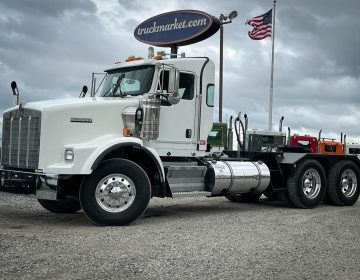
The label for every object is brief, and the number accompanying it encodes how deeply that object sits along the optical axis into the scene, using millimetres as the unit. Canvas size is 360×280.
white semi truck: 8859
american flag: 28594
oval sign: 13336
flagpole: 29441
